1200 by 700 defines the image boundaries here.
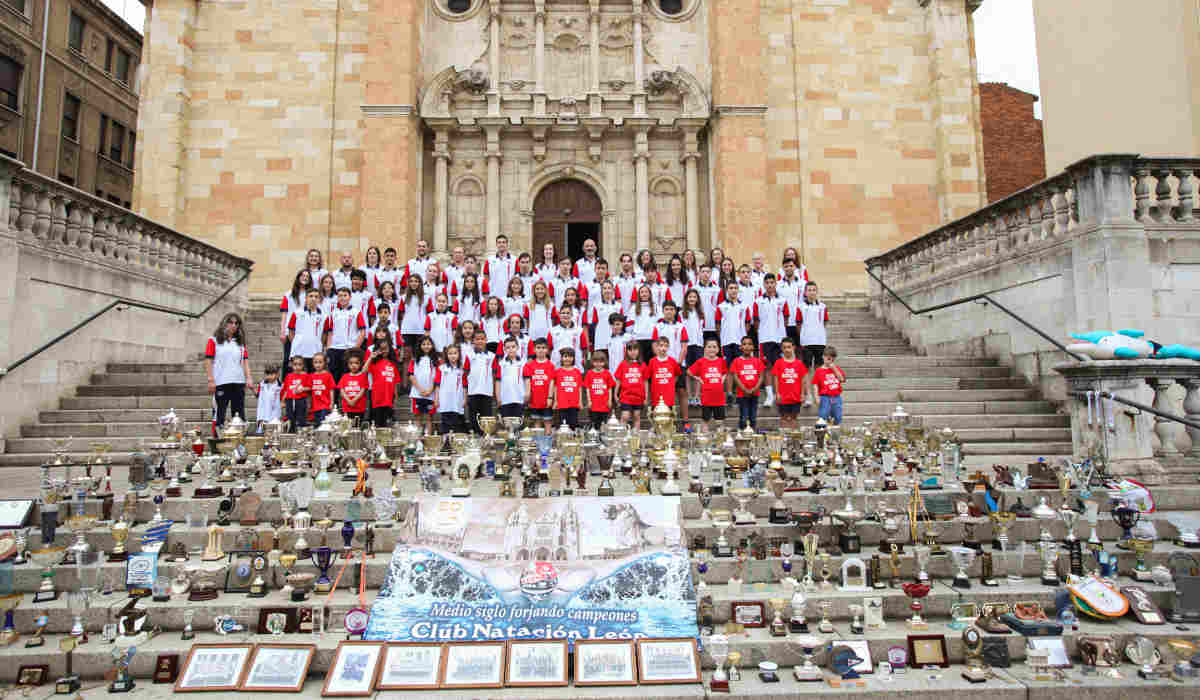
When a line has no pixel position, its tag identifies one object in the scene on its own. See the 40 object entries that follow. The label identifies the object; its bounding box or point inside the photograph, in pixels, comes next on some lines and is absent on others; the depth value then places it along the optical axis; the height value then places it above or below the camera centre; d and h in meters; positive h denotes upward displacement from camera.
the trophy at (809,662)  4.28 -1.55
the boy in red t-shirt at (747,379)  9.14 +0.41
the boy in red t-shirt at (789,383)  9.18 +0.37
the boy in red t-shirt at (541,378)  9.10 +0.43
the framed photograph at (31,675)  4.24 -1.58
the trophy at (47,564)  5.04 -1.12
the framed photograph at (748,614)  4.77 -1.38
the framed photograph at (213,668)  4.16 -1.53
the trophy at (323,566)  5.06 -1.13
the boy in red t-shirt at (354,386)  9.06 +0.33
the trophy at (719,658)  4.12 -1.47
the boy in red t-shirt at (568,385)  8.91 +0.34
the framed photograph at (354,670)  4.07 -1.53
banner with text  4.58 -1.13
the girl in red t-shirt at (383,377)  9.19 +0.46
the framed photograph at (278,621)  4.68 -1.39
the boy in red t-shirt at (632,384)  9.08 +0.35
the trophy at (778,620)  4.63 -1.38
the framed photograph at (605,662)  4.15 -1.51
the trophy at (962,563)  5.21 -1.14
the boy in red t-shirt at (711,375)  9.20 +0.47
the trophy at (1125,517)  5.65 -0.86
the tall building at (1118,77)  14.95 +7.68
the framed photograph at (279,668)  4.15 -1.53
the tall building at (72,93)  26.52 +13.15
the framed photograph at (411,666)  4.16 -1.53
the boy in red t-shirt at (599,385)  8.98 +0.34
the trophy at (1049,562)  5.27 -1.15
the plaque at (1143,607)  4.86 -1.38
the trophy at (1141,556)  5.42 -1.14
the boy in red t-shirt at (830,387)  9.21 +0.31
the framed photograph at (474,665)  4.15 -1.52
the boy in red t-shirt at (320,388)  9.20 +0.32
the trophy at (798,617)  4.69 -1.38
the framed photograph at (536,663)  4.16 -1.51
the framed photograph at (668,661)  4.20 -1.52
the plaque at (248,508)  5.81 -0.79
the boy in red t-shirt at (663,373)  9.18 +0.50
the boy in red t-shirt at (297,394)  9.09 +0.23
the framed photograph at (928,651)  4.44 -1.52
